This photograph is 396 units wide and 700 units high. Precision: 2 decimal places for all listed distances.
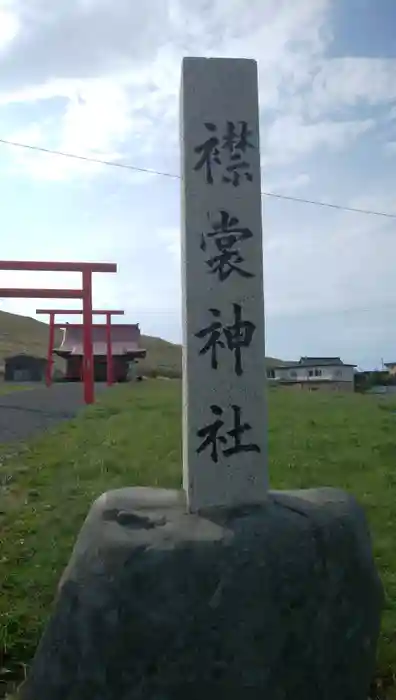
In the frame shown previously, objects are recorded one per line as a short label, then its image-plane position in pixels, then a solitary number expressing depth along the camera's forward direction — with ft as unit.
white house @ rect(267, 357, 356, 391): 126.93
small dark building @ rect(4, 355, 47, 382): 106.32
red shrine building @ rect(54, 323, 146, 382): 79.10
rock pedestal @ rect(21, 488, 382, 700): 8.06
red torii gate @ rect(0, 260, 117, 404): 41.22
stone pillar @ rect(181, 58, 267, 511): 9.65
